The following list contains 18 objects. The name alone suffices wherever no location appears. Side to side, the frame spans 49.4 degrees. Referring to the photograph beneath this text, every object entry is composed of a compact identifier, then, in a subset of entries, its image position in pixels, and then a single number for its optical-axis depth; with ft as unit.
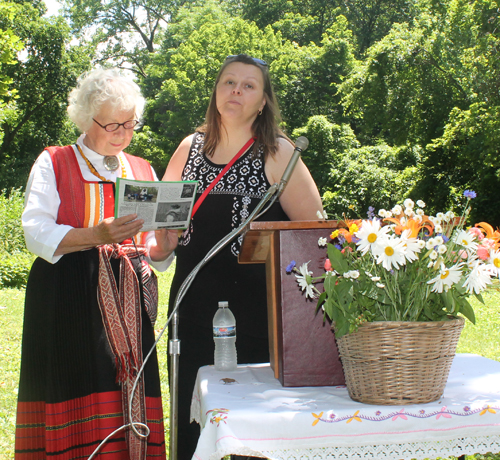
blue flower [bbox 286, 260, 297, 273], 5.77
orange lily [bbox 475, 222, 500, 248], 5.41
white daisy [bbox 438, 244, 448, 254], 4.96
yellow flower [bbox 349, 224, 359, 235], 5.24
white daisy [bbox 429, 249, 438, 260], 4.96
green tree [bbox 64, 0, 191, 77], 113.50
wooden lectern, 6.15
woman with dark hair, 8.18
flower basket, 5.11
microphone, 5.87
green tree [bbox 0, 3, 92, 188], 82.64
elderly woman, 7.50
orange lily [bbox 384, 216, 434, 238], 5.09
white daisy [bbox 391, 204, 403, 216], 5.32
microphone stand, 5.90
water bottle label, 7.13
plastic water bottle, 6.95
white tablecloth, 5.01
